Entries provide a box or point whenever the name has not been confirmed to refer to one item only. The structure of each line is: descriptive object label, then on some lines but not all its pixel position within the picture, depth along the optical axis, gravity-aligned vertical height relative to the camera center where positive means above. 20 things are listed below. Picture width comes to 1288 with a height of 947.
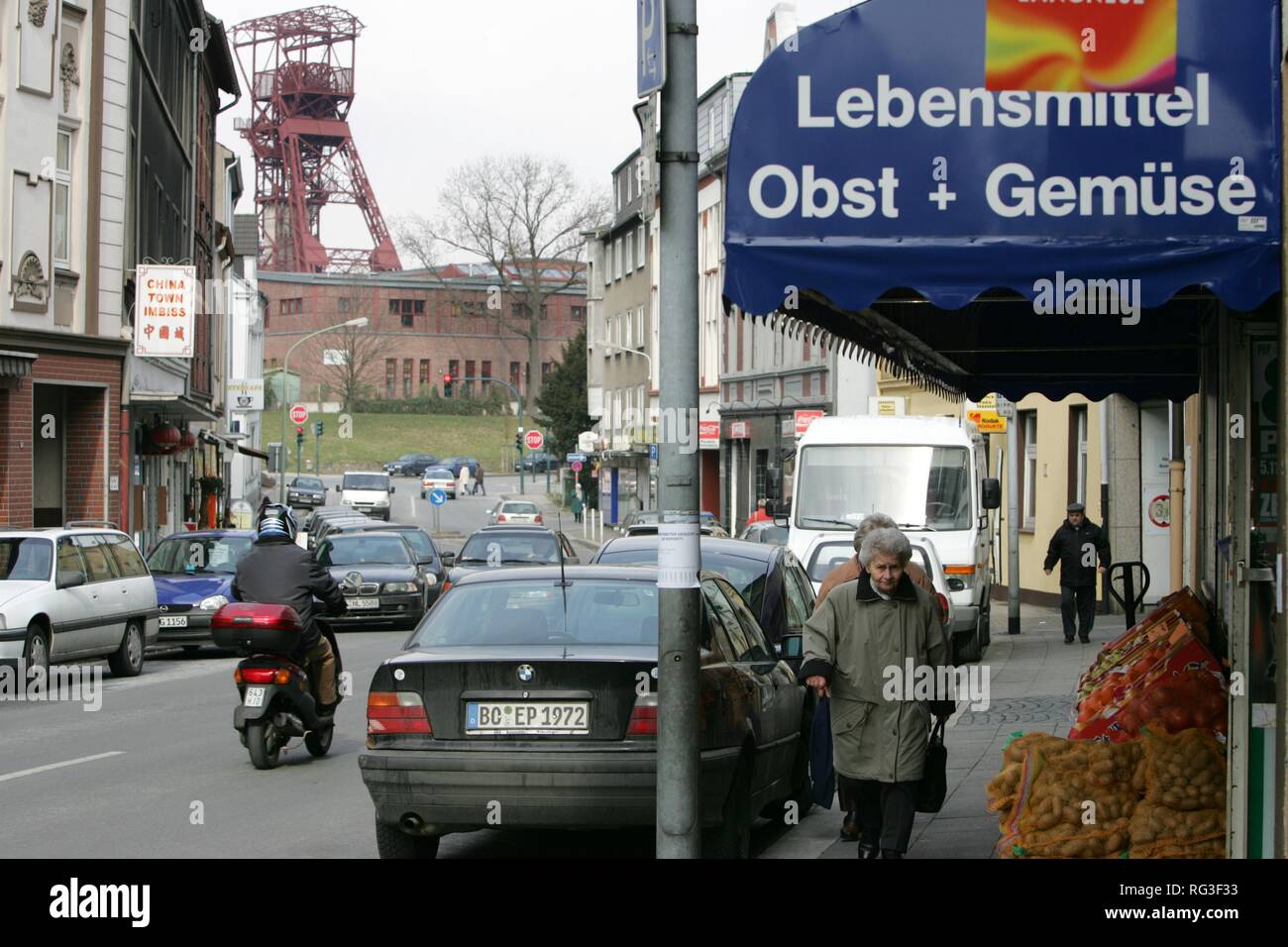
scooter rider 12.17 -0.61
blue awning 5.98 +1.24
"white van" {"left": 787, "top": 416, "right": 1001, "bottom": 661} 22.27 +0.25
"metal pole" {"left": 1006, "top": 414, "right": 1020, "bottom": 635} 23.58 -0.95
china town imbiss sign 29.50 +3.30
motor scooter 11.81 -1.29
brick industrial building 124.69 +13.36
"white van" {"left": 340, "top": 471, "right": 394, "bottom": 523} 67.38 +0.29
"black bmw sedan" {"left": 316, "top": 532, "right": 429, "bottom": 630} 26.52 -1.30
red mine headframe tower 138.38 +30.70
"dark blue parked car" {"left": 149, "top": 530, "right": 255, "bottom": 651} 22.58 -1.09
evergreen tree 86.19 +5.12
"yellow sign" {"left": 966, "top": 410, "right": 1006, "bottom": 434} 24.23 +1.16
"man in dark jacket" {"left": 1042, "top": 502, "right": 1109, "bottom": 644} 21.89 -0.79
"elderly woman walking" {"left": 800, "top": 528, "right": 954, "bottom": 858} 7.69 -0.77
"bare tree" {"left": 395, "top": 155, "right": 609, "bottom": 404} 90.94 +14.19
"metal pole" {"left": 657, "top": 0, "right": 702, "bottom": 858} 6.63 +0.17
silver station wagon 17.28 -1.08
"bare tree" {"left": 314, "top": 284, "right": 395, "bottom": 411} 119.50 +10.79
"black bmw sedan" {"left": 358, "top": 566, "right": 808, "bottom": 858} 7.90 -1.10
